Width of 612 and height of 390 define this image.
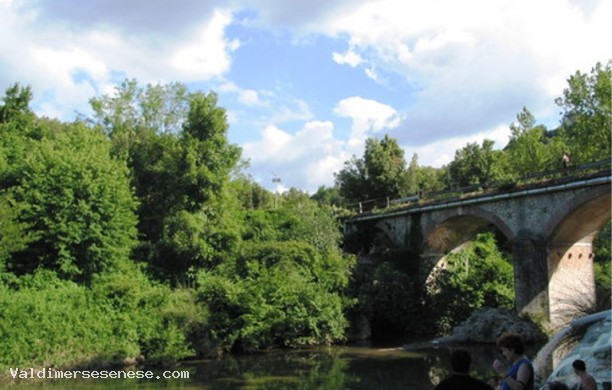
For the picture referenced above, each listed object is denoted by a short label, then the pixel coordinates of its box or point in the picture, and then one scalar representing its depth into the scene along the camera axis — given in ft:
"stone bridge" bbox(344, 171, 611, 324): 65.05
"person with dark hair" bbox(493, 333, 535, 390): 15.37
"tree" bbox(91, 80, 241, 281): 79.41
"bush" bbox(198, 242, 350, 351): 63.41
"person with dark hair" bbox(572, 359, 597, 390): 16.42
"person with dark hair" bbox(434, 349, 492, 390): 12.38
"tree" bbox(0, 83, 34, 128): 95.09
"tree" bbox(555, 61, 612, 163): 93.71
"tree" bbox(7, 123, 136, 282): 67.82
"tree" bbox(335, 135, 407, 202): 115.03
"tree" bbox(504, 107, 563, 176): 113.60
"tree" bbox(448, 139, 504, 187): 120.67
